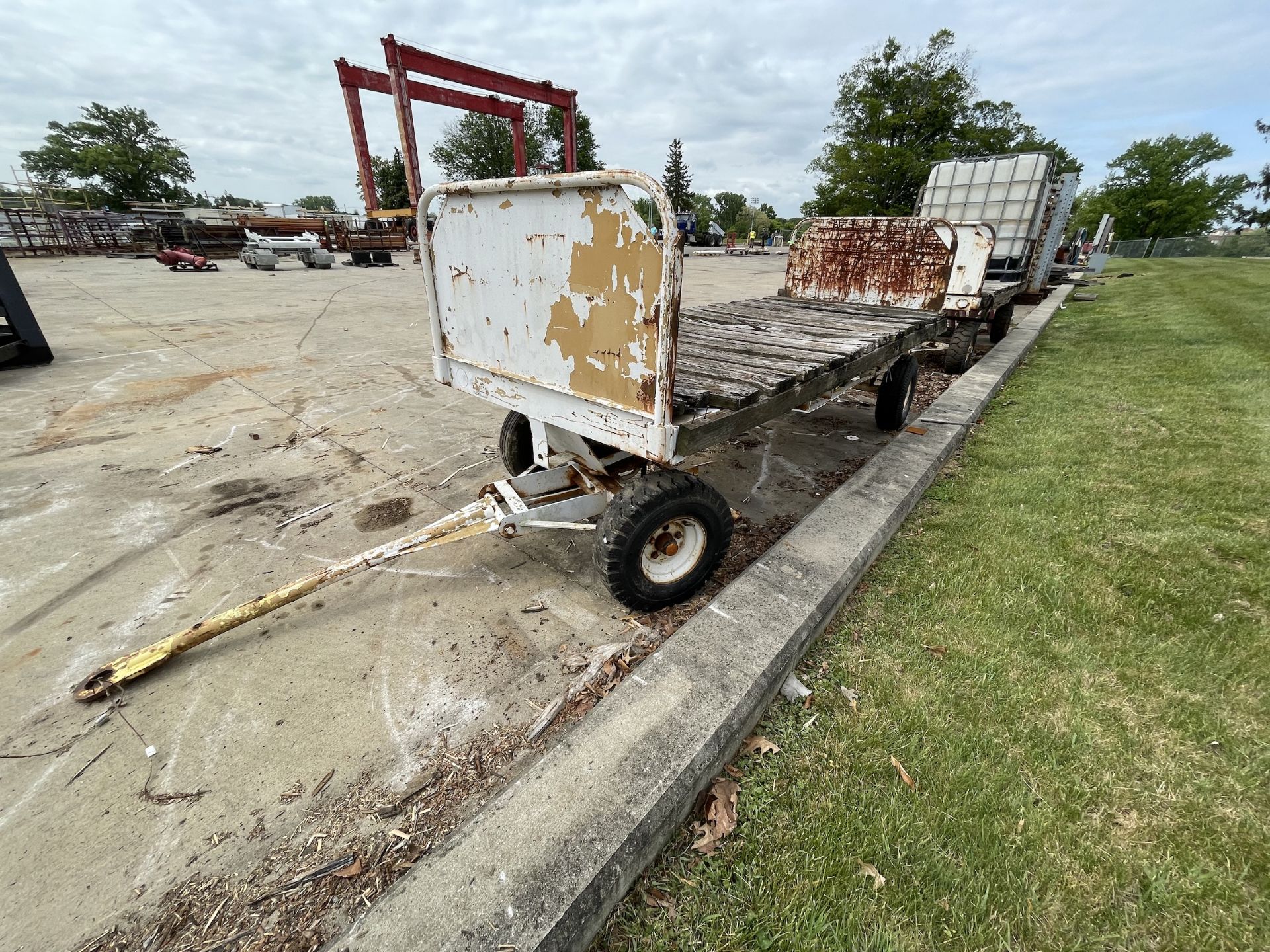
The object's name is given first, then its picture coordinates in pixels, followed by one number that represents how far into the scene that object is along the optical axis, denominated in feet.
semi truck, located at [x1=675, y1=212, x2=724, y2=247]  177.37
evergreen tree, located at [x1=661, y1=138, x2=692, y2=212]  245.04
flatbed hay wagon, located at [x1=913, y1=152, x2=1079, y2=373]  30.96
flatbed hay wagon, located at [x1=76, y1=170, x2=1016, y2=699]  6.69
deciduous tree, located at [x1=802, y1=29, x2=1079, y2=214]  94.58
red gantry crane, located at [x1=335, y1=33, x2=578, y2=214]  57.57
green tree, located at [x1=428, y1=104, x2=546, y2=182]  189.16
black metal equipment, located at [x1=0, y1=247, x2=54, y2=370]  20.74
